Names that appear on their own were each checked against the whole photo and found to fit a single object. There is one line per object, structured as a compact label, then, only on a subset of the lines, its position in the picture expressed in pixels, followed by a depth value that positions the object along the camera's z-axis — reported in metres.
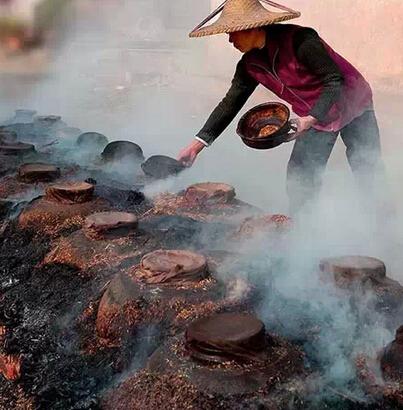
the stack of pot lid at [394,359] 2.51
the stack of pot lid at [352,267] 3.19
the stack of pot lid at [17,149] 6.73
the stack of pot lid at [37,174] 5.57
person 4.07
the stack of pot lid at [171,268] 3.24
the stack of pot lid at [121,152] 6.63
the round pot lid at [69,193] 4.71
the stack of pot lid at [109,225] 3.98
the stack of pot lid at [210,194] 4.95
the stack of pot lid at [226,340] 2.51
